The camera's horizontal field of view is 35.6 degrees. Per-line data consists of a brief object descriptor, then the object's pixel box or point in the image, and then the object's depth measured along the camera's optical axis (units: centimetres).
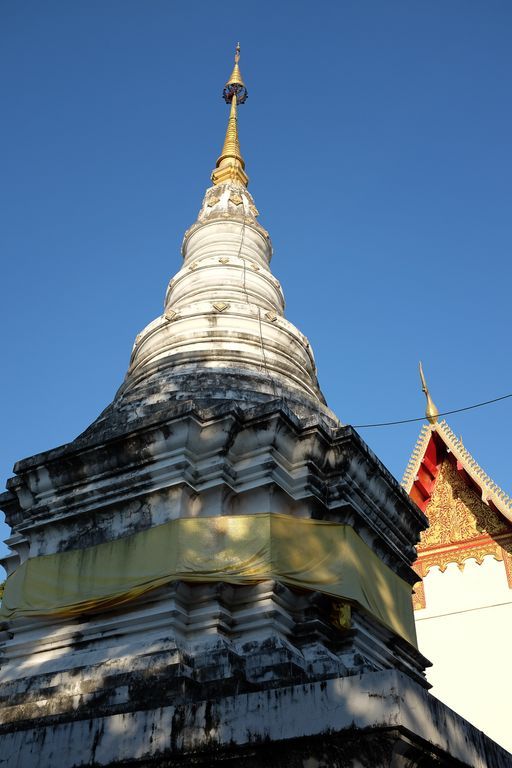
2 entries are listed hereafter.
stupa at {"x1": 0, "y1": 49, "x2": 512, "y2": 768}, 422
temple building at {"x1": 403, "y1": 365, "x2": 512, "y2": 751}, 1309
